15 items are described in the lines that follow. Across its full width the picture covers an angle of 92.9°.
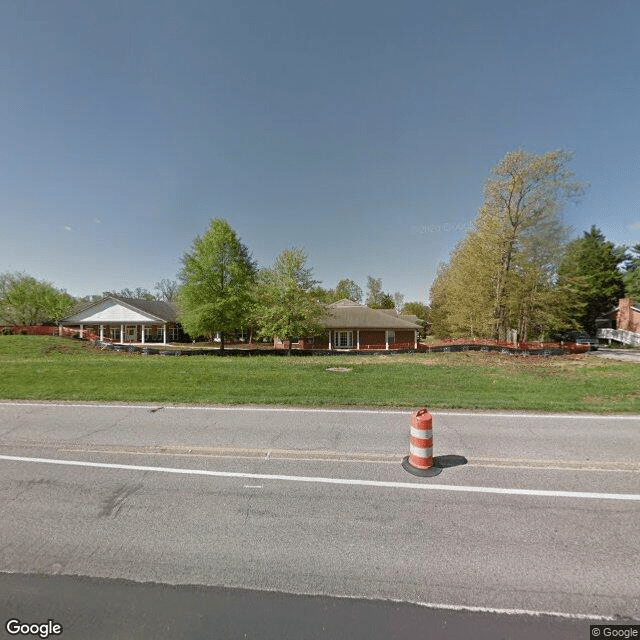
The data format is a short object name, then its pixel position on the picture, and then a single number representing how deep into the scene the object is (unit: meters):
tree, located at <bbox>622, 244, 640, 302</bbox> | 38.59
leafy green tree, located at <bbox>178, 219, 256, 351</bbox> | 24.03
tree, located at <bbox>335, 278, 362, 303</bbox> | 70.31
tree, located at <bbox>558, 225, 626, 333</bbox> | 38.66
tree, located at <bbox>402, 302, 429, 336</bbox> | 65.54
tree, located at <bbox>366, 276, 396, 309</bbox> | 67.62
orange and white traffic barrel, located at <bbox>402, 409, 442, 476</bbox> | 4.80
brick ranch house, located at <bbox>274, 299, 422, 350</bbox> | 33.09
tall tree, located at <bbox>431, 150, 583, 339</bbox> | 23.61
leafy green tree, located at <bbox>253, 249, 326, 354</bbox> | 23.97
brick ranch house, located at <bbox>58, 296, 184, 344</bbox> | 35.59
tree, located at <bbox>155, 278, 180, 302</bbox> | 76.86
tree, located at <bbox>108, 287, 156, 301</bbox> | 81.81
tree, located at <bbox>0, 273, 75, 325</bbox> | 45.78
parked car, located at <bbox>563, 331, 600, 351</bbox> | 28.42
